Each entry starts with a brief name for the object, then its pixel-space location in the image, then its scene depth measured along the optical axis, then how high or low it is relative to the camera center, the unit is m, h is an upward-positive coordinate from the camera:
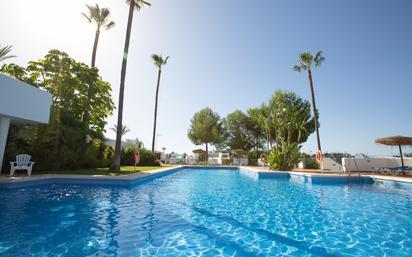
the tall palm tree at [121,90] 13.16 +4.40
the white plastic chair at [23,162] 9.68 -0.13
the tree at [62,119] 12.34 +2.77
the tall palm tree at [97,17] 18.91 +12.79
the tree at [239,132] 40.91 +5.93
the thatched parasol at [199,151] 34.16 +1.80
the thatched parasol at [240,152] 31.09 +1.60
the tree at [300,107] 31.92 +8.66
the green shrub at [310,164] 22.55 +0.04
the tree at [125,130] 40.37 +5.85
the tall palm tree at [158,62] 26.80 +12.53
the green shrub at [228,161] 32.44 +0.28
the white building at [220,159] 34.07 +0.62
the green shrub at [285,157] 16.97 +0.56
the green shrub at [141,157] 21.42 +0.40
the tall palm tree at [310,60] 22.12 +10.78
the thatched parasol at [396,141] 13.98 +1.69
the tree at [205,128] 38.28 +6.20
